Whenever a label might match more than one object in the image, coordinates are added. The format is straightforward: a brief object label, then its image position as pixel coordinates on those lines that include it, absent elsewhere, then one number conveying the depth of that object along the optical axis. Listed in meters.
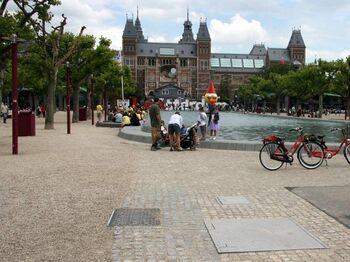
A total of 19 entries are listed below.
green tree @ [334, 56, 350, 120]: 53.06
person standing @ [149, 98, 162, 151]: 16.55
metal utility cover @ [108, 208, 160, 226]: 6.73
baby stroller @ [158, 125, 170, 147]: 17.67
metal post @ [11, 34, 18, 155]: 14.73
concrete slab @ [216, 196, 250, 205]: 8.06
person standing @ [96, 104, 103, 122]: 42.35
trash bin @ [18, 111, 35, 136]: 23.09
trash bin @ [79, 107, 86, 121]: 46.12
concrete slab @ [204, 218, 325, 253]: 5.62
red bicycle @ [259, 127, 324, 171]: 12.16
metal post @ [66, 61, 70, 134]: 25.74
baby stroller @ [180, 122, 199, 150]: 17.05
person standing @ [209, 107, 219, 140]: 19.41
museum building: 176.02
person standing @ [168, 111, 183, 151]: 16.52
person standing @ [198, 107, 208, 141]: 18.62
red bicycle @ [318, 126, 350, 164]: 12.53
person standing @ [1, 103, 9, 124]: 37.29
